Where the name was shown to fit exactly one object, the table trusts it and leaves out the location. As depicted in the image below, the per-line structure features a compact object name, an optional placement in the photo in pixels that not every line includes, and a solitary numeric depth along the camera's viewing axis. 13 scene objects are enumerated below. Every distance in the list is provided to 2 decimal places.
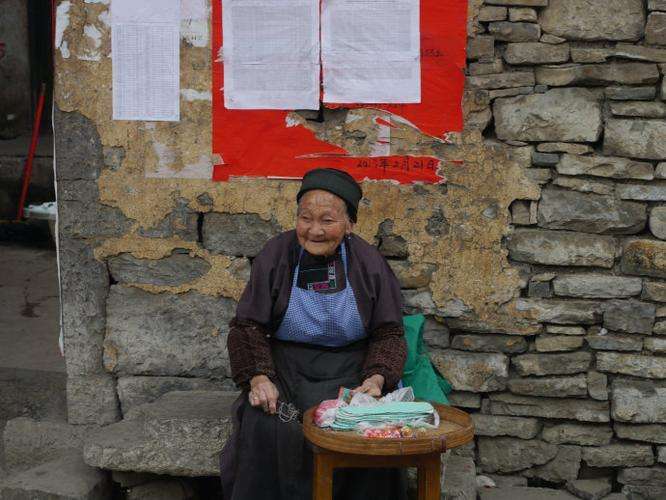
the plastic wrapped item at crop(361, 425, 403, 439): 3.02
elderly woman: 3.48
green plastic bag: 3.83
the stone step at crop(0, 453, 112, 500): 3.95
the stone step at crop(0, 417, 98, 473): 4.57
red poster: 4.11
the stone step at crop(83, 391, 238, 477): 3.93
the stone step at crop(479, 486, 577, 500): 4.23
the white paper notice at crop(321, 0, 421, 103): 4.11
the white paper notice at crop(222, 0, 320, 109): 4.17
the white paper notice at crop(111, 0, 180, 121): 4.25
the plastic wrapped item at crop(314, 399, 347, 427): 3.14
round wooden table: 2.98
